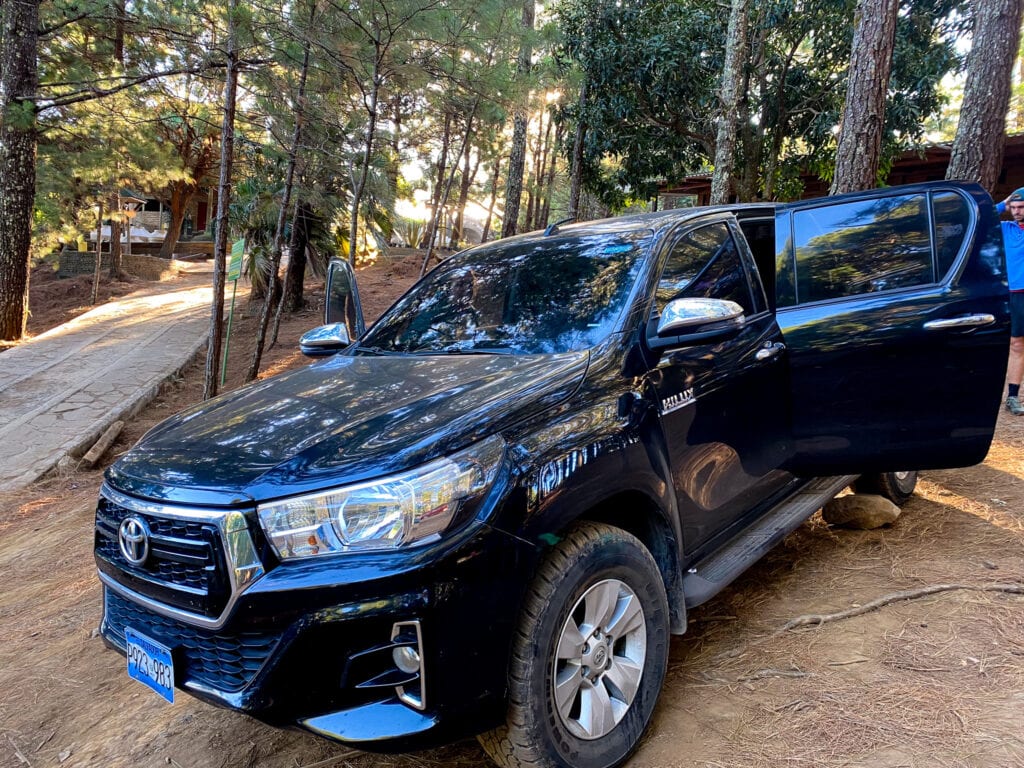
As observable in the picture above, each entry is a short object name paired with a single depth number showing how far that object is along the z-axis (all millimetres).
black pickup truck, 1824
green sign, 8148
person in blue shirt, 5445
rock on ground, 3961
